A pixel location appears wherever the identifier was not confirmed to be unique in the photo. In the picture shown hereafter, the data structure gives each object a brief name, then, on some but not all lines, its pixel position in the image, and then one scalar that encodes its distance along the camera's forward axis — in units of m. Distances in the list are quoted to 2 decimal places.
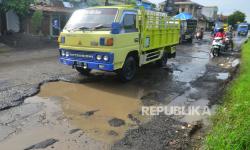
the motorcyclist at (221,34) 10.96
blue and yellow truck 4.82
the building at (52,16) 13.57
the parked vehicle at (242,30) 34.54
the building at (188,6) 43.64
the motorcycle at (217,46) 10.78
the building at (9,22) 11.91
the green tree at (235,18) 58.23
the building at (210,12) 55.83
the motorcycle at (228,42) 12.18
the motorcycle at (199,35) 20.61
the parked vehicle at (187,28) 16.72
